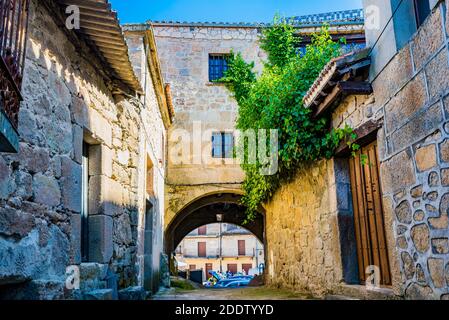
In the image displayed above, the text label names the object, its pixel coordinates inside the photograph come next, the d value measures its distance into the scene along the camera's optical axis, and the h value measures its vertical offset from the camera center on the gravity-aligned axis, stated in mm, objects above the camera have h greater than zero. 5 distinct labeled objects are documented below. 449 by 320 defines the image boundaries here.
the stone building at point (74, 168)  2887 +715
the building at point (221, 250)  35812 -270
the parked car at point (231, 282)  21875 -1808
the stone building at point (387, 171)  3182 +690
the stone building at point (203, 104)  11336 +3831
